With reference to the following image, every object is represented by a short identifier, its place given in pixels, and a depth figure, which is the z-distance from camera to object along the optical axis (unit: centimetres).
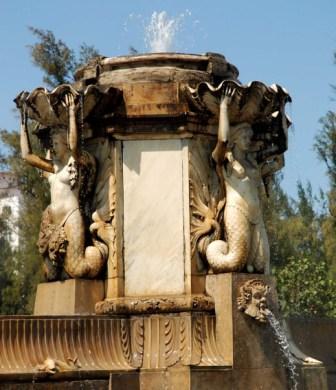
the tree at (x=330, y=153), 3456
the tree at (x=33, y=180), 3042
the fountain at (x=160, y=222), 1186
